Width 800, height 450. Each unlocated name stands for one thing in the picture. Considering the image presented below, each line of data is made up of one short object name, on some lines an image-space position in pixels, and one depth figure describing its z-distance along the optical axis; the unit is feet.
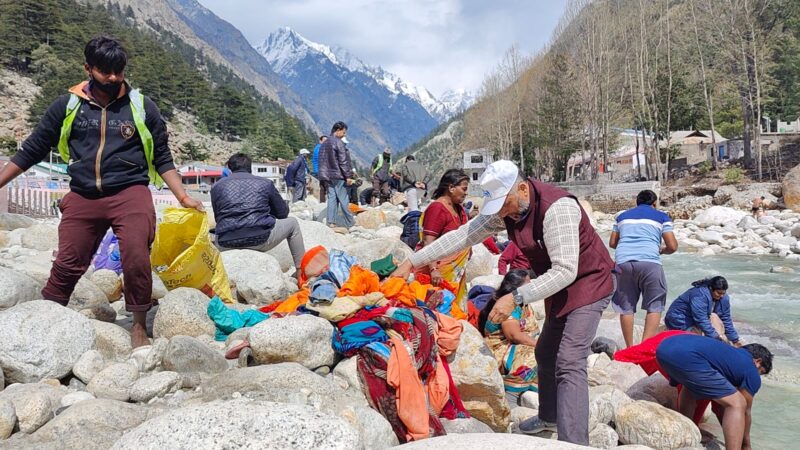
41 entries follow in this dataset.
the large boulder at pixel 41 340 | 10.78
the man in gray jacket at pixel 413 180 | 39.22
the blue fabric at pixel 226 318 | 14.11
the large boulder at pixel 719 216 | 65.51
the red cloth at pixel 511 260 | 19.77
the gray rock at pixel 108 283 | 17.03
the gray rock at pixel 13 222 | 32.90
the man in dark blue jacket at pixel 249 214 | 19.51
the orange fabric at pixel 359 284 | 13.70
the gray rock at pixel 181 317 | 13.55
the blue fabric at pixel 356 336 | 12.12
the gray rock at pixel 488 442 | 7.29
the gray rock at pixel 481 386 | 12.68
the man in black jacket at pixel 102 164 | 11.96
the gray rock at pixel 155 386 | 10.48
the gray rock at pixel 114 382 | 10.57
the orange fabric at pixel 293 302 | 14.62
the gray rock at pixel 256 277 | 17.76
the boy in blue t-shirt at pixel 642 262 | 18.26
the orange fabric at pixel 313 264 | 17.97
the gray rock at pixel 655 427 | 12.32
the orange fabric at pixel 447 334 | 12.82
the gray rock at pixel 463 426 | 11.59
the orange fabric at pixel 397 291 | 13.51
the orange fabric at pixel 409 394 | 10.87
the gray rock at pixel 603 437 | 12.32
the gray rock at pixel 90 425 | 8.30
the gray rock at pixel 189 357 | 11.60
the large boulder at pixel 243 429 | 6.66
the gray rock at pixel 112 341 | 12.48
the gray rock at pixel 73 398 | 10.12
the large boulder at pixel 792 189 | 67.87
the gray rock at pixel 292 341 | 11.75
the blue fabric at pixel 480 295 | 17.48
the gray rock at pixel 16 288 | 12.95
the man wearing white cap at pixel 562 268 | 9.55
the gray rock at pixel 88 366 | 11.14
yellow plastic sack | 15.55
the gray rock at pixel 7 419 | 8.79
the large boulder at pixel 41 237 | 26.98
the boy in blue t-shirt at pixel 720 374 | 12.21
